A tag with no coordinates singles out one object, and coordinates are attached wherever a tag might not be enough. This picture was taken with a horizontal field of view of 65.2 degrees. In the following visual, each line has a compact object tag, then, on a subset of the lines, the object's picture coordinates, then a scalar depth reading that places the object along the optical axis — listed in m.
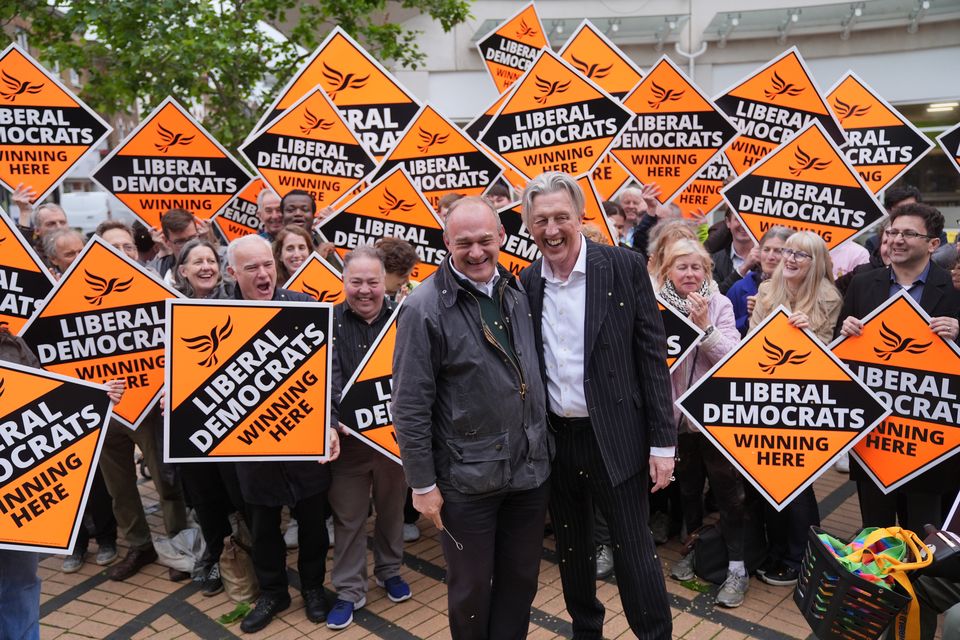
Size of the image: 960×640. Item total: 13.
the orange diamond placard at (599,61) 7.68
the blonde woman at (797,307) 4.67
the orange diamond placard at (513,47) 8.85
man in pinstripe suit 3.30
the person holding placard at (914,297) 4.36
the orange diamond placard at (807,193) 5.60
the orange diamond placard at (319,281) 5.18
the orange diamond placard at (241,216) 7.56
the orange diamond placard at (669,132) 6.48
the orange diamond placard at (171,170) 6.50
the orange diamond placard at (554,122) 6.24
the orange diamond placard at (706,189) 6.90
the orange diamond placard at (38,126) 6.07
